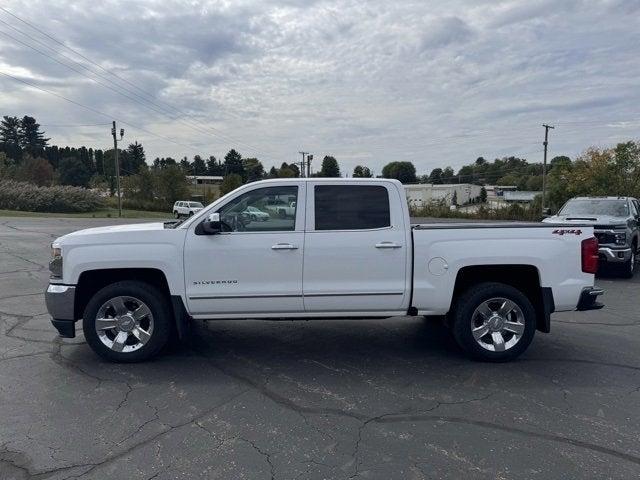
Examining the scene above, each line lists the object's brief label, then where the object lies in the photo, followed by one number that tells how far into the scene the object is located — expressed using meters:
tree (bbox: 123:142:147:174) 117.00
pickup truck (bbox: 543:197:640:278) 10.36
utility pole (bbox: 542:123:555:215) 45.62
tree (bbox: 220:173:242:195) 60.35
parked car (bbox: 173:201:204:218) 46.33
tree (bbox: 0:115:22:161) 123.50
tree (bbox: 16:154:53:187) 77.31
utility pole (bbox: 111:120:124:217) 44.50
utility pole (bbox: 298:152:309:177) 69.62
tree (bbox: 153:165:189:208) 58.12
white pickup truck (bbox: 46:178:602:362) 4.79
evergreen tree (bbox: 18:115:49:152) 127.00
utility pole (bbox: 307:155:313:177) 65.84
